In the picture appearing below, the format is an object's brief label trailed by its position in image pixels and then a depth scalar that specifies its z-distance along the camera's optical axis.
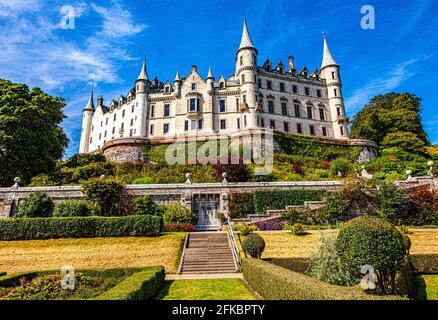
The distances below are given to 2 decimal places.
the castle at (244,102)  49.47
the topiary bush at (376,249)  7.66
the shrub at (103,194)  22.41
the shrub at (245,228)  19.87
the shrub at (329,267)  9.41
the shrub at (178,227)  21.22
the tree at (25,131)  27.25
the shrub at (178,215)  22.52
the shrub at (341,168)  35.12
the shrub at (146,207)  23.23
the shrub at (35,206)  22.06
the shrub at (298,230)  19.36
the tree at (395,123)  43.59
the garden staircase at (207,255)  14.74
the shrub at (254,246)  14.18
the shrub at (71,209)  21.73
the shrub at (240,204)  24.06
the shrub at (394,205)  22.22
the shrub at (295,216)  22.47
